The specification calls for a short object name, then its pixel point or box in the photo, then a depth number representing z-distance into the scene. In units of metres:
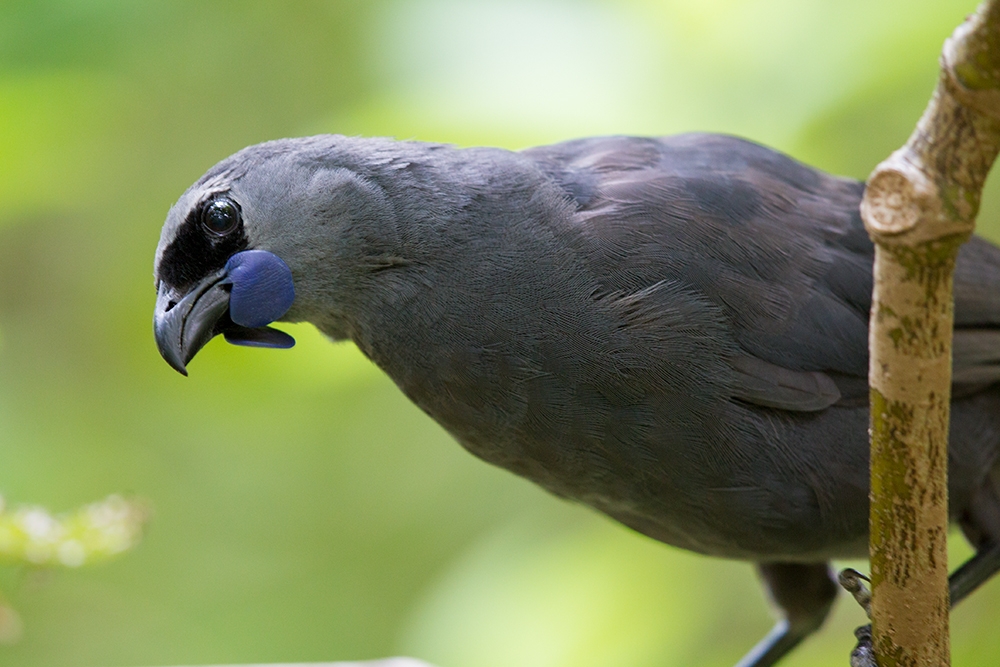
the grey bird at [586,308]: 3.60
